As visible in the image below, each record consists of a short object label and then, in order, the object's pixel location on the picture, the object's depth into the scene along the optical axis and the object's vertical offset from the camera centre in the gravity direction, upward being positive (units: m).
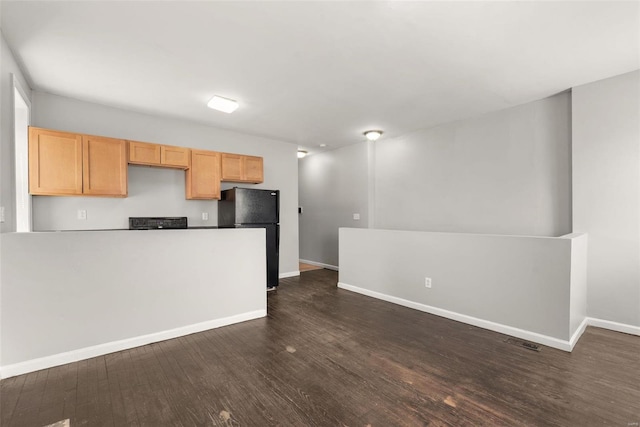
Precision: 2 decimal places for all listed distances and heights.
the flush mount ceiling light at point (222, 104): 3.53 +1.38
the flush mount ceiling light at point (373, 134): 5.04 +1.39
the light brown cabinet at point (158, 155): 3.73 +0.78
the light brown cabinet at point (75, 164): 3.14 +0.57
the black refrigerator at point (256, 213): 4.39 -0.03
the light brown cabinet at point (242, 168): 4.54 +0.71
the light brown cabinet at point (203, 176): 4.22 +0.54
